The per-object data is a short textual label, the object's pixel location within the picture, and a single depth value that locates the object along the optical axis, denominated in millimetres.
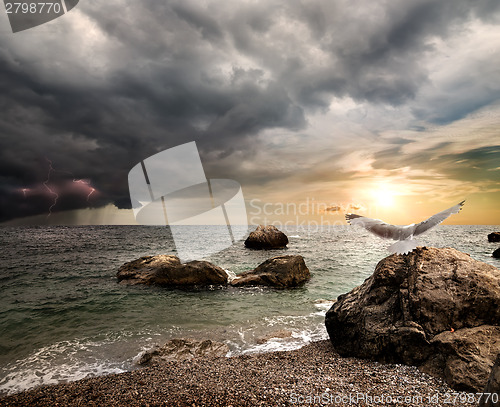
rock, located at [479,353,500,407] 2756
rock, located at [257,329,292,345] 8680
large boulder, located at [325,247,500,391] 4910
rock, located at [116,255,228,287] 16188
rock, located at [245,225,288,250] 37281
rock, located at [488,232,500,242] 51419
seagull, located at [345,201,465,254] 5456
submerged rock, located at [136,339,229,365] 7277
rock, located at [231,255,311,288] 15857
